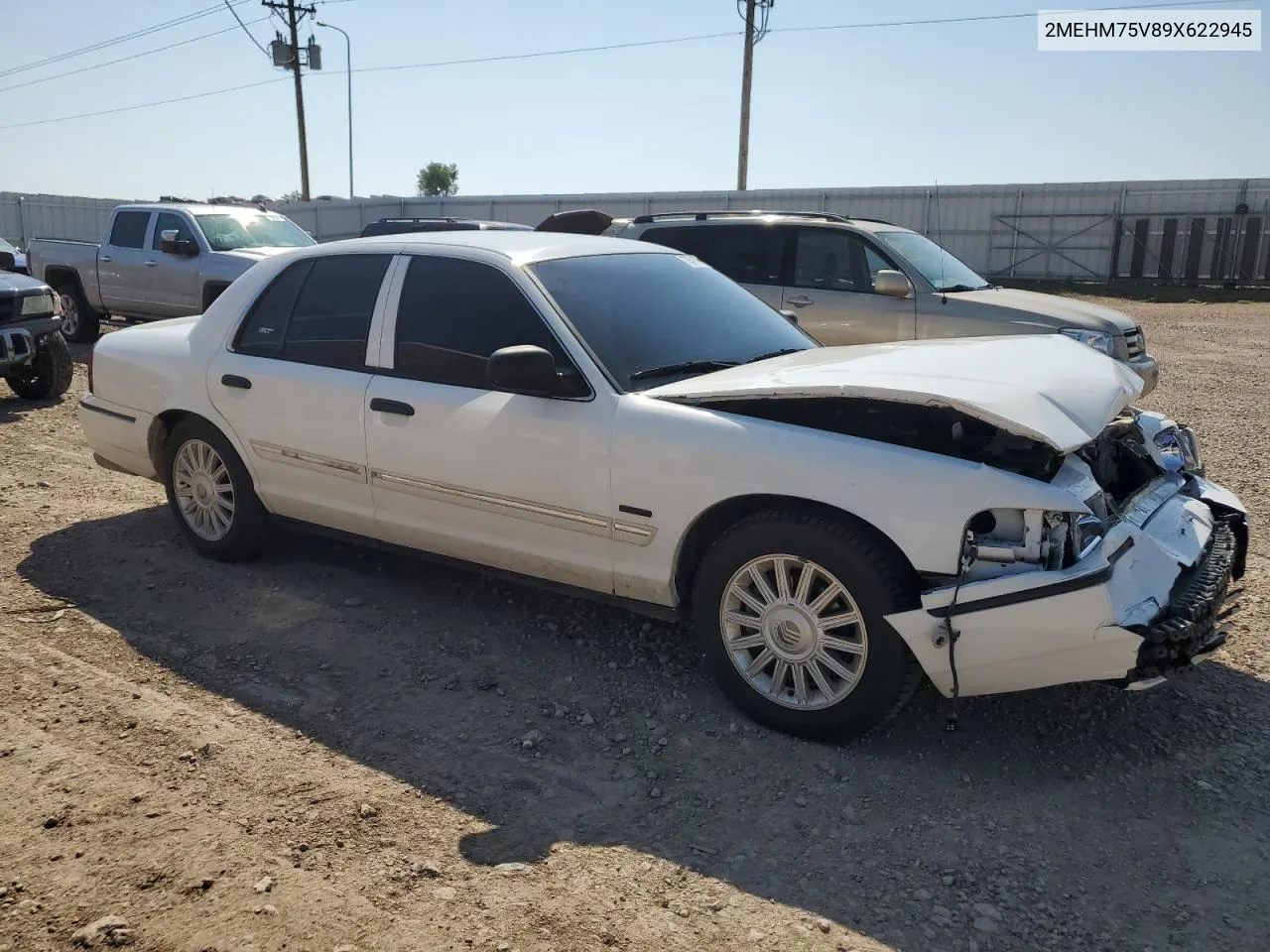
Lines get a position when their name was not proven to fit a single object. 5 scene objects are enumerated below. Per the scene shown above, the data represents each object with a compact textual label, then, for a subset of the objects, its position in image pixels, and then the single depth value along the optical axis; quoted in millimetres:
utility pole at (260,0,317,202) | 36719
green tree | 97062
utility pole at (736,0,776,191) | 28531
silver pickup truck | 12609
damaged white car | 3324
